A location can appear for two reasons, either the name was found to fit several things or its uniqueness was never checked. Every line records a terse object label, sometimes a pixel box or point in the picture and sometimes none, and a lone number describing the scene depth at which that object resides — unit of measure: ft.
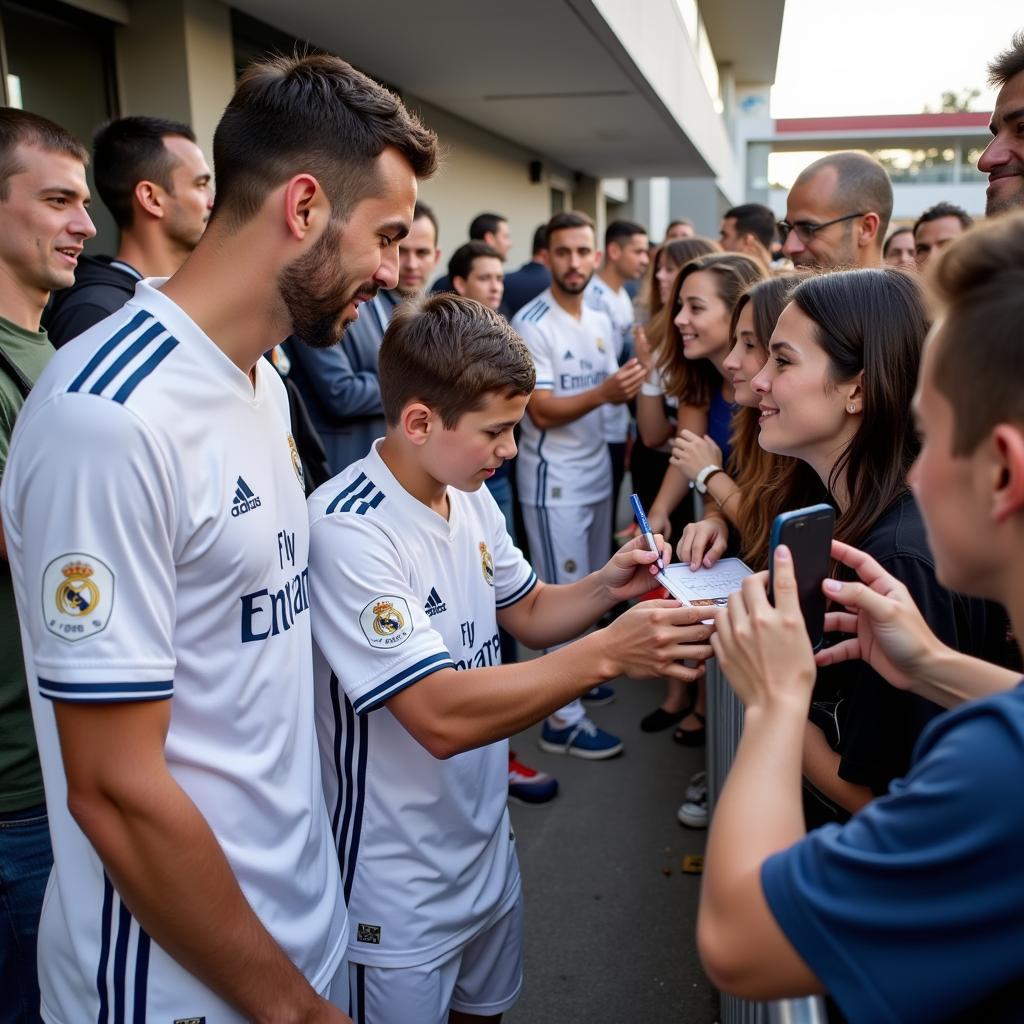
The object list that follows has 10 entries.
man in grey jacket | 13.10
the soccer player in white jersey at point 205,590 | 3.96
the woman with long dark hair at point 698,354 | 12.94
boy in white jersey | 5.72
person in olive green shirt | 6.41
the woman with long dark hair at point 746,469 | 8.26
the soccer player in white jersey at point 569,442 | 15.44
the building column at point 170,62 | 16.87
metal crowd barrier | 3.52
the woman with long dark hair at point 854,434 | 5.50
